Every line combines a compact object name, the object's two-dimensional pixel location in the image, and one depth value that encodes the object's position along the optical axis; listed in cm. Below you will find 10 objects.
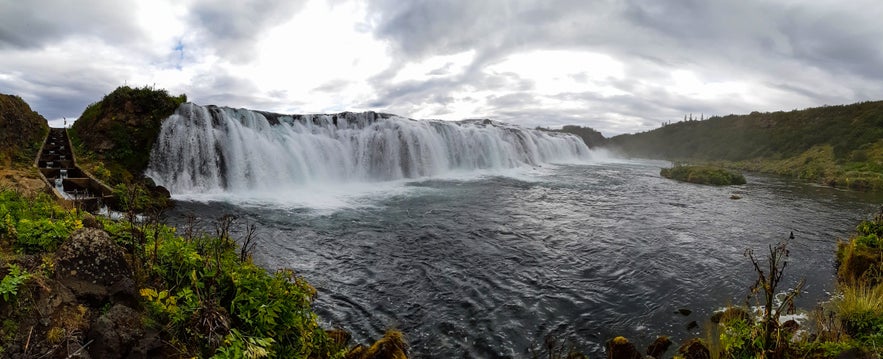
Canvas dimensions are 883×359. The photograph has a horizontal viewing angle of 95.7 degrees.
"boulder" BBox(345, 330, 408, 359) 508
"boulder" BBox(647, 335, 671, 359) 586
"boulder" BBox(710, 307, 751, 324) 651
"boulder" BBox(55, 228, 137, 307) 381
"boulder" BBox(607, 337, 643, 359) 572
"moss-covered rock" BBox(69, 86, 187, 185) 1694
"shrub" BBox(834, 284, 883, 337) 538
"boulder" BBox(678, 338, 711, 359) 536
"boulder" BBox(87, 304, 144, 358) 342
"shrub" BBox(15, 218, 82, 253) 426
